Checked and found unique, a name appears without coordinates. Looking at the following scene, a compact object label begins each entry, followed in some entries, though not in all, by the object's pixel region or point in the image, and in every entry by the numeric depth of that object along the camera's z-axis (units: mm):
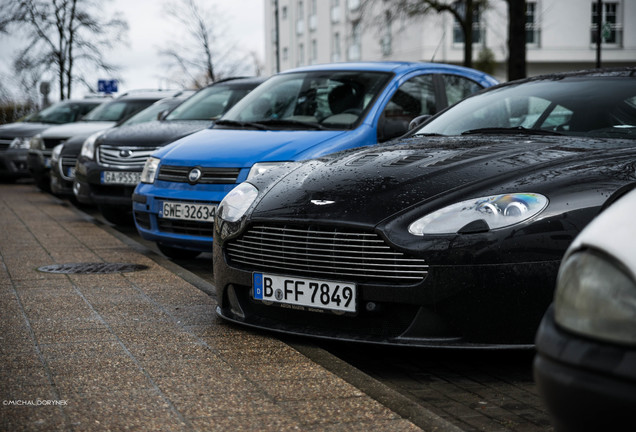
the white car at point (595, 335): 2090
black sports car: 4008
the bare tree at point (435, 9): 24500
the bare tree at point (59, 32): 34781
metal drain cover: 6938
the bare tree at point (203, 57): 43688
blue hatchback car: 7098
